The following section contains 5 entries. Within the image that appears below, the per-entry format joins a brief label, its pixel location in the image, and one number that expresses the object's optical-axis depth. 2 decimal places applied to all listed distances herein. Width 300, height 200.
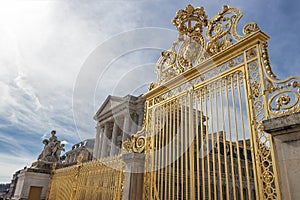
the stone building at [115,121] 22.02
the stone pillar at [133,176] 4.64
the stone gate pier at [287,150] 2.46
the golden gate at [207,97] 3.02
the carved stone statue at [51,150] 9.30
